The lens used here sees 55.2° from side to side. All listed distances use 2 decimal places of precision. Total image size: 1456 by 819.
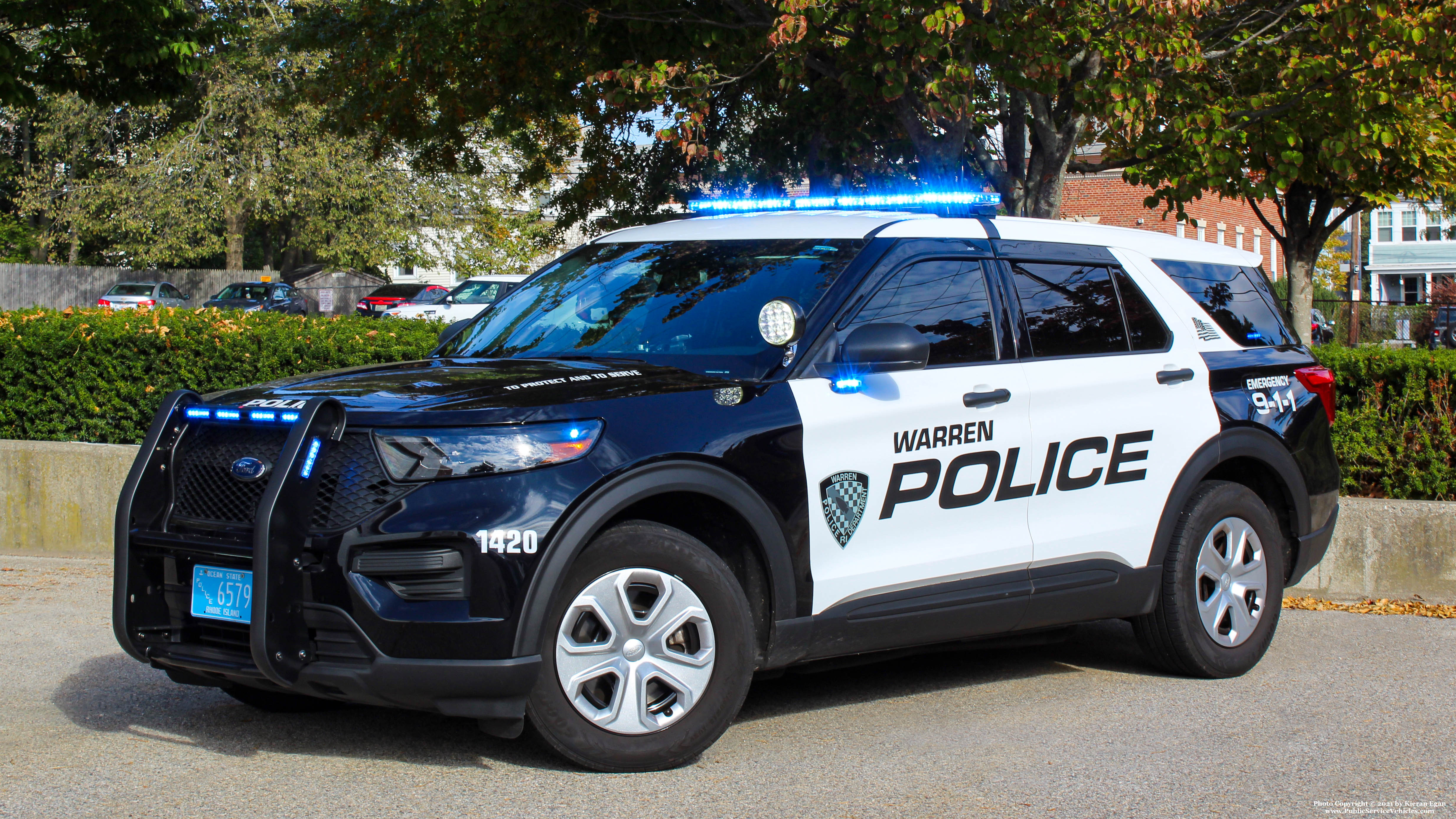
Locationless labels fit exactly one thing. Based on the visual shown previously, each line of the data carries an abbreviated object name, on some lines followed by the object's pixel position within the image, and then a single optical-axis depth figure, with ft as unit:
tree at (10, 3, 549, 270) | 136.67
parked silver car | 144.56
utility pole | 98.12
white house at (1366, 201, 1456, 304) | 192.44
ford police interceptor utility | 13.10
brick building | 139.03
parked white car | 110.42
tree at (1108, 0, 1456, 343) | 31.96
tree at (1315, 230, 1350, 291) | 167.94
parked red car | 130.72
